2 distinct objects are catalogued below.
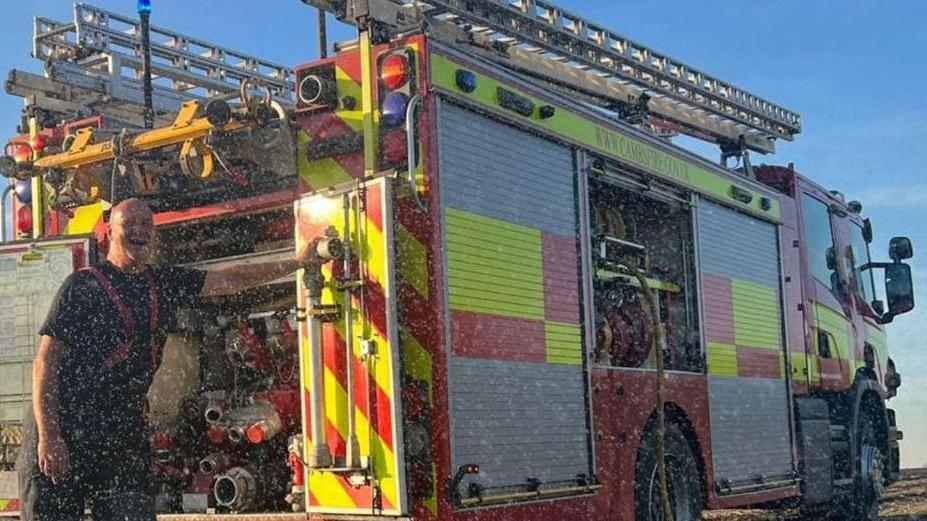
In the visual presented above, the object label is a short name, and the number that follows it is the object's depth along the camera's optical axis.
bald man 4.42
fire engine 5.29
